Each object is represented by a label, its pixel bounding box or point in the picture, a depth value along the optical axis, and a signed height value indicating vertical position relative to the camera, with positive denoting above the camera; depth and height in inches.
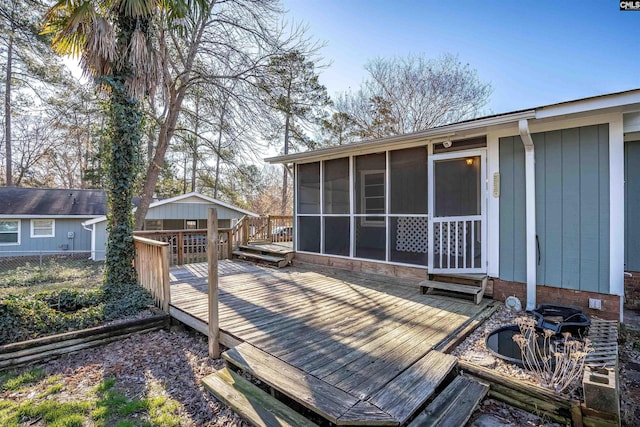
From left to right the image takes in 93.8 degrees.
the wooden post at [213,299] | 130.7 -37.3
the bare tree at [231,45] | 374.0 +216.6
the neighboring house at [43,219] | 526.0 -6.6
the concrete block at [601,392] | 77.3 -46.7
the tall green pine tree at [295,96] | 394.6 +190.3
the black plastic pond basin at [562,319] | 132.7 -49.1
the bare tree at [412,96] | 612.1 +254.7
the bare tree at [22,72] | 471.1 +239.7
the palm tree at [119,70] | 200.4 +102.7
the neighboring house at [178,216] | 553.9 -1.8
